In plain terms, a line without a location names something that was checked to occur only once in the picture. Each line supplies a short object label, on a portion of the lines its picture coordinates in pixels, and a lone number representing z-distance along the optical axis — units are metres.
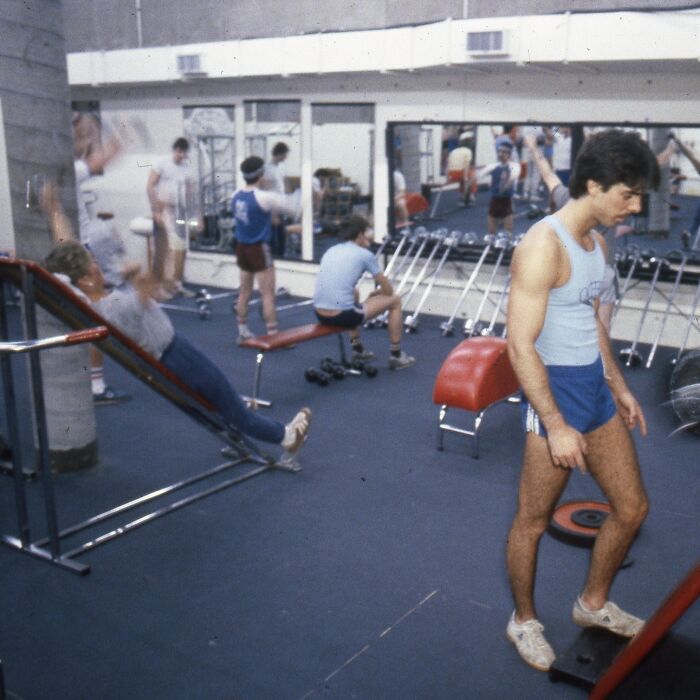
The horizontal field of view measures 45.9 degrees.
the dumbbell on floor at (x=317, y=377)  6.05
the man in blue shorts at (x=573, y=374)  2.33
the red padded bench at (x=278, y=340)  5.51
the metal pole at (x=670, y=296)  6.52
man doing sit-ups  3.97
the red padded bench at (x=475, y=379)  4.59
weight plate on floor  3.63
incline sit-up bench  3.34
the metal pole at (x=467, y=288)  7.59
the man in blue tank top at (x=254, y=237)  6.81
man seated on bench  5.91
